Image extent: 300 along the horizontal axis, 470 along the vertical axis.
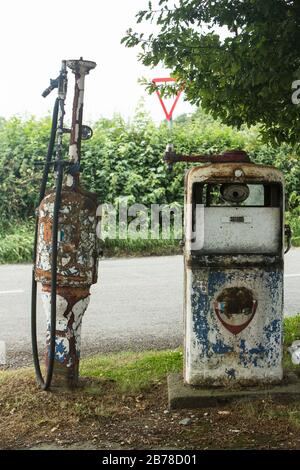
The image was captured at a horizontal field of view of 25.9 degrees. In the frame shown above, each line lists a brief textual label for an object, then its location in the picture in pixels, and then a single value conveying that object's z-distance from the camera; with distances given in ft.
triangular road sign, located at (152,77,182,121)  36.11
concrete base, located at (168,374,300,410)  12.75
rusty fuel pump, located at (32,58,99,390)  13.28
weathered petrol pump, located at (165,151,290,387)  13.00
